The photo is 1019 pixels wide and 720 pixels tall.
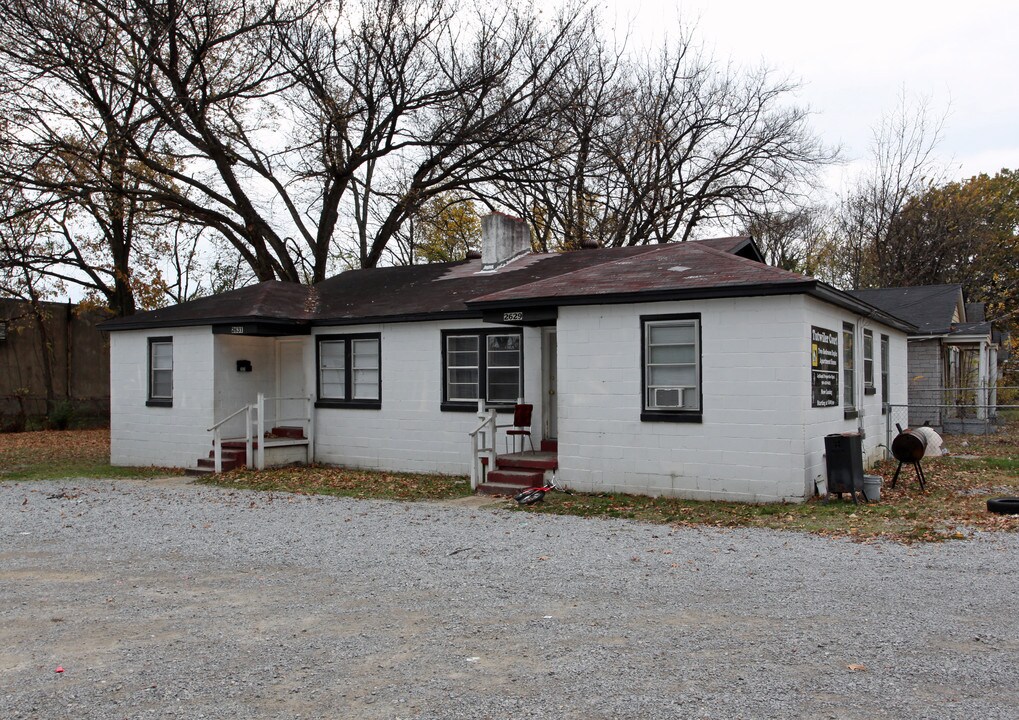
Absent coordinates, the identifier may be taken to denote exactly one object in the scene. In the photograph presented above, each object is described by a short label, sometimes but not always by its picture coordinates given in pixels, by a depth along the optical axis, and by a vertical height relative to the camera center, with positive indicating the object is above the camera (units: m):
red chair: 14.52 -0.58
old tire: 10.35 -1.49
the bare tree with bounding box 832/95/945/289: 36.88 +6.68
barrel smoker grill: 12.84 -1.00
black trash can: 11.39 -1.06
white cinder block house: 11.72 +0.26
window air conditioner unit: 12.18 -0.23
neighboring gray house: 24.59 +0.68
